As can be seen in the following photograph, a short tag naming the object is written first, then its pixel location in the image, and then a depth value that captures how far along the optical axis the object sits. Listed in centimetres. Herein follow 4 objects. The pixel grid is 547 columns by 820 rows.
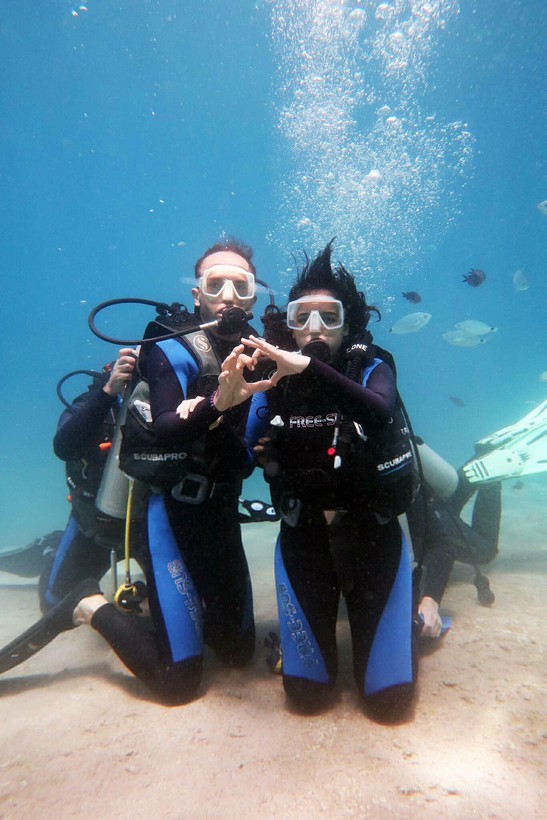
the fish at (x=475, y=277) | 965
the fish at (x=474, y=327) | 1326
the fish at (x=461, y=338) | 1382
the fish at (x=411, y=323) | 1247
